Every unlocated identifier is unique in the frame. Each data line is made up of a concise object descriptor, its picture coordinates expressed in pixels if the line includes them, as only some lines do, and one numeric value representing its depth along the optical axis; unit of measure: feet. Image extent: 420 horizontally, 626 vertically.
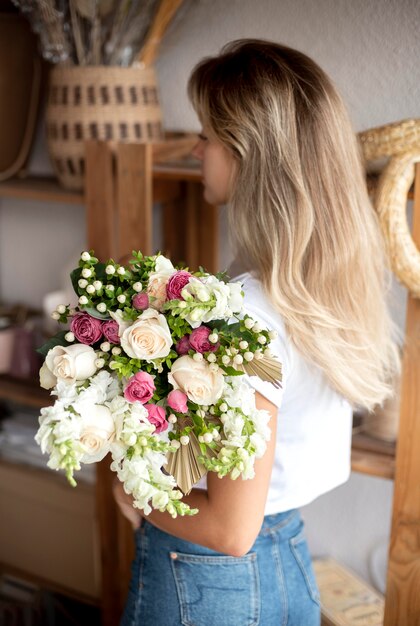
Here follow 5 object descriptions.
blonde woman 3.85
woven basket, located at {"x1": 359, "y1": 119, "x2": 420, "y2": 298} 4.27
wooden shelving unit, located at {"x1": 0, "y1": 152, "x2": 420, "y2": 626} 4.79
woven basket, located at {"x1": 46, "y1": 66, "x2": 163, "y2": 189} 6.08
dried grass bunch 5.99
